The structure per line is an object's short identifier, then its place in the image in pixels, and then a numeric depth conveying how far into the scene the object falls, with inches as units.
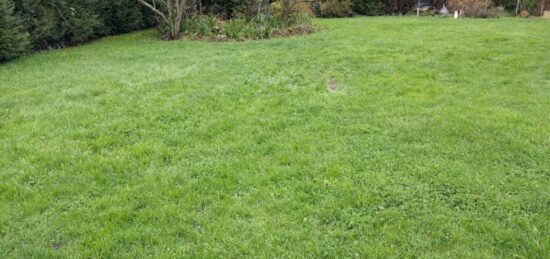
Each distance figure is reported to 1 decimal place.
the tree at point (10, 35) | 299.3
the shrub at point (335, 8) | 558.9
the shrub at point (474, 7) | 507.1
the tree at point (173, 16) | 387.9
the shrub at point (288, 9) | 443.2
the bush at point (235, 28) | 392.8
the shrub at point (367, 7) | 589.9
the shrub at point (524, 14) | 502.4
